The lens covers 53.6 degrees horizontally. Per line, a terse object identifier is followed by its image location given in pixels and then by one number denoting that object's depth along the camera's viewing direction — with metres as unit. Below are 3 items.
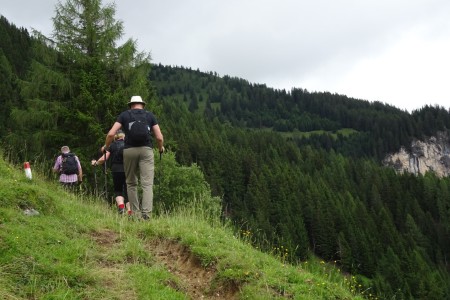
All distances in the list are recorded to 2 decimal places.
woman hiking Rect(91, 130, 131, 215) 9.87
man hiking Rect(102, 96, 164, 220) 8.39
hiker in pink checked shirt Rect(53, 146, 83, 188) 12.09
